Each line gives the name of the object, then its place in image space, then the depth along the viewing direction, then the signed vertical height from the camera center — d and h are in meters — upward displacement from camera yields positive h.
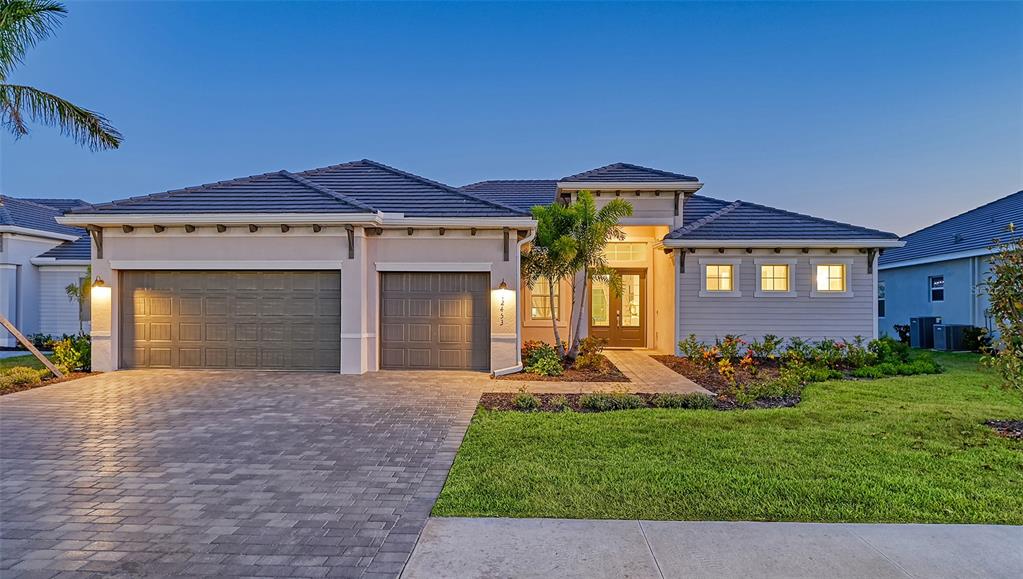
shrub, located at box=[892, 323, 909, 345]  17.98 -1.60
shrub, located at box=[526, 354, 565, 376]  10.45 -1.67
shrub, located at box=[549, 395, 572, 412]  7.29 -1.76
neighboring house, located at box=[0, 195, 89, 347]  16.52 +0.69
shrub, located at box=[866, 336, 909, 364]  12.12 -1.59
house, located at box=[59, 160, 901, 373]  10.41 +0.31
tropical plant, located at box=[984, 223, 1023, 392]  5.77 -0.25
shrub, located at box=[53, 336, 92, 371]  10.66 -1.38
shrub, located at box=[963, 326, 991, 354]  15.12 -1.57
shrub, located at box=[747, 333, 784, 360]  12.50 -1.47
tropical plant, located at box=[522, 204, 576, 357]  11.06 +1.00
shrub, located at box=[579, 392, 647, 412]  7.38 -1.73
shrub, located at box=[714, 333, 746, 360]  11.95 -1.43
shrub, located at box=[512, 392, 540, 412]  7.41 -1.73
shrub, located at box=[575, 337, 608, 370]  11.09 -1.55
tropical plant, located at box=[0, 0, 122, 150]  8.88 +3.80
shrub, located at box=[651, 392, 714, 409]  7.55 -1.75
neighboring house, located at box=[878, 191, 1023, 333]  16.47 +0.75
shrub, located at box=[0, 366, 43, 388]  9.09 -1.60
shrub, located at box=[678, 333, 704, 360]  12.29 -1.50
